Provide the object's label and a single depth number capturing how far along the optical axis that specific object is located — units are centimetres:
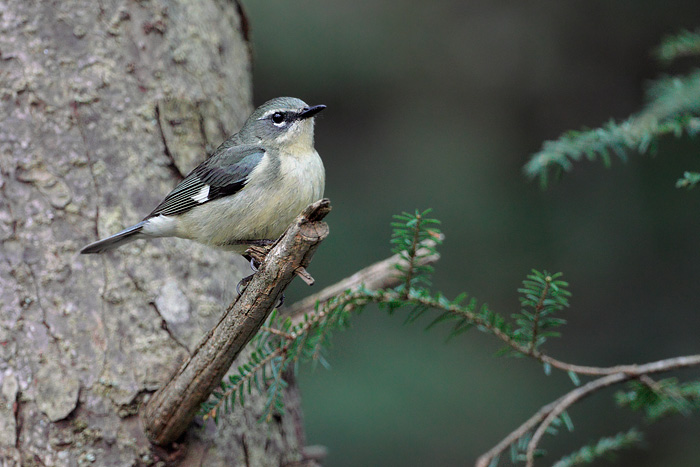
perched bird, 550
